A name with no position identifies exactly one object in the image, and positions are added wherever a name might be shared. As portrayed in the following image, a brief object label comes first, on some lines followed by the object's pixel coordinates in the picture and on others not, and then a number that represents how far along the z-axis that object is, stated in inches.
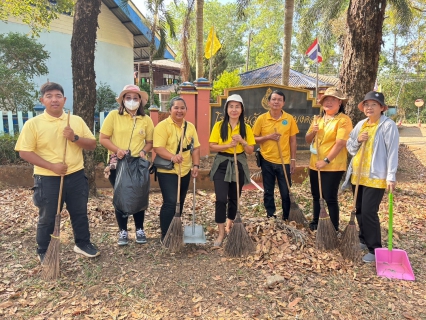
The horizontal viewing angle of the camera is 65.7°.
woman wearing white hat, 140.4
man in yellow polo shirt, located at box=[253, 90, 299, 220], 158.1
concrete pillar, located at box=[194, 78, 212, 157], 310.5
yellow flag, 524.5
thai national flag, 450.3
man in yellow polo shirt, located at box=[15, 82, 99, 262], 117.8
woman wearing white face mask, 136.6
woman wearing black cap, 128.0
